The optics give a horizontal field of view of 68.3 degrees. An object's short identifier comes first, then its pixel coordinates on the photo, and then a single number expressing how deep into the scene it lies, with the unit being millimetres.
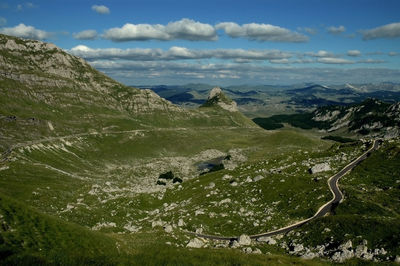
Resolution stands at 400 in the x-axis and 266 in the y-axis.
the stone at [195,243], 52222
